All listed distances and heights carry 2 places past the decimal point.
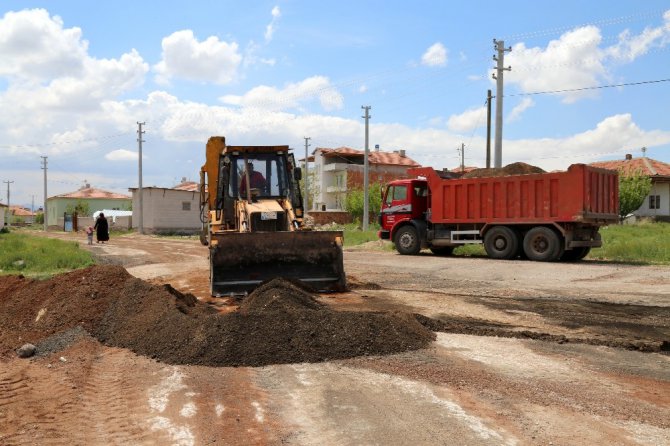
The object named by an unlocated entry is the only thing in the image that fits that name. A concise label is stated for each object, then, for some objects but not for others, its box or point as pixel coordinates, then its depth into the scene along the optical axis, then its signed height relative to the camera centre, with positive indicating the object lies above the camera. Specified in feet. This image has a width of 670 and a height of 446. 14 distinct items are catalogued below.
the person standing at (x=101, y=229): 94.27 -1.75
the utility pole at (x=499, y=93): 90.99 +19.85
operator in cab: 38.63 +2.44
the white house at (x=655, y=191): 154.35 +8.24
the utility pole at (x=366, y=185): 140.05 +8.09
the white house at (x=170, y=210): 169.89 +2.26
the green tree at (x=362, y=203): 190.49 +5.46
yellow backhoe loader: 33.37 -0.57
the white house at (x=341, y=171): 236.22 +19.63
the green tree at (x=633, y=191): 141.38 +7.50
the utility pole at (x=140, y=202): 166.81 +4.21
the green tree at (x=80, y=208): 266.98 +4.30
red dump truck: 58.80 +1.00
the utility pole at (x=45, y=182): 229.82 +13.80
